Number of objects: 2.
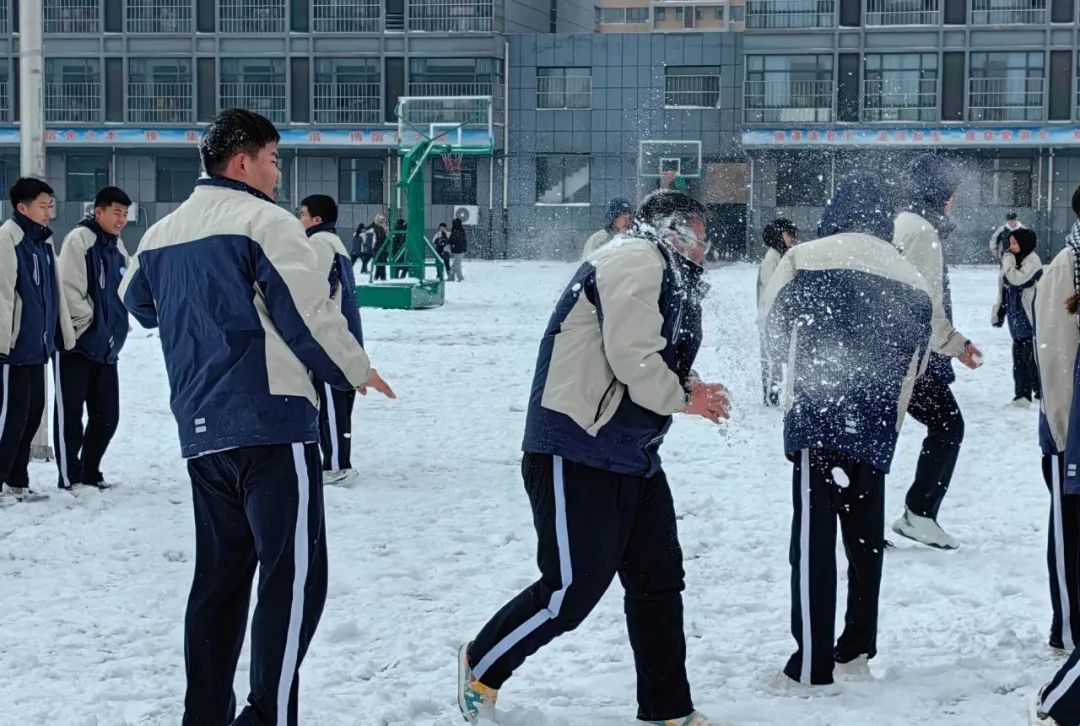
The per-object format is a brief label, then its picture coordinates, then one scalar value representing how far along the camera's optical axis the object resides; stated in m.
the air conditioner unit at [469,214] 50.69
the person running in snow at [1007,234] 13.57
